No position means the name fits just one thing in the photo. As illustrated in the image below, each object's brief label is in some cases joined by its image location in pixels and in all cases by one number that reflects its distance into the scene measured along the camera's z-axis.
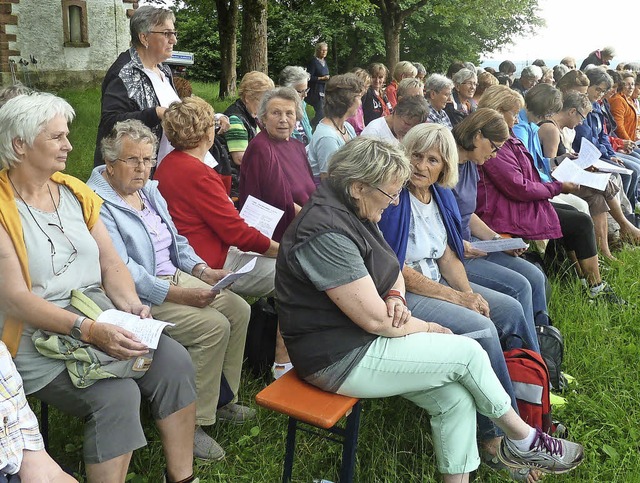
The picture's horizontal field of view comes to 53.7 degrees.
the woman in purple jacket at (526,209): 4.56
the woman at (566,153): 5.63
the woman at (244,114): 5.18
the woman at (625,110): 8.71
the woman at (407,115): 4.61
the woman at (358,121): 6.87
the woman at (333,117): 4.64
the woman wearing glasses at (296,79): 6.32
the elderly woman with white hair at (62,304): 2.29
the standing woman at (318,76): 12.23
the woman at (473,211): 3.87
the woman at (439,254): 3.08
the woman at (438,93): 6.18
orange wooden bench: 2.39
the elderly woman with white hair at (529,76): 8.99
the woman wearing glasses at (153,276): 2.95
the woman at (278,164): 3.91
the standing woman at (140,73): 3.89
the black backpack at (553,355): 3.55
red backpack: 3.00
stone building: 16.61
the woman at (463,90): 7.27
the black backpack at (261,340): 3.60
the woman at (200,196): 3.40
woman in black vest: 2.45
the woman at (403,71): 8.21
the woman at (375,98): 8.28
